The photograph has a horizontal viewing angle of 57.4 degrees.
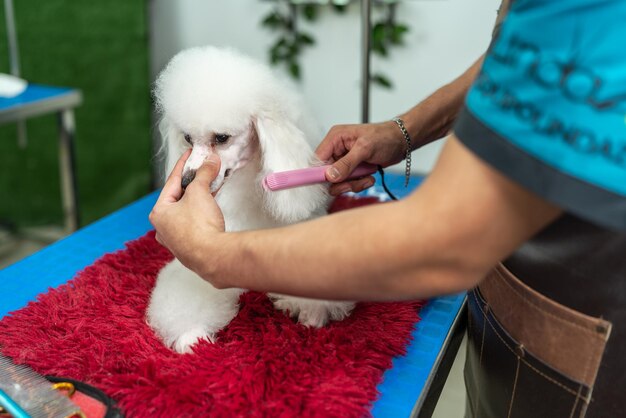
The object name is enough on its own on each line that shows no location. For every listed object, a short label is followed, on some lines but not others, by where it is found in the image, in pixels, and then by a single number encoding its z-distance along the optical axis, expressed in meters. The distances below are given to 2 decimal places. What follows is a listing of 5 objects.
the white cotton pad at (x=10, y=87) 1.58
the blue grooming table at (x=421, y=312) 0.65
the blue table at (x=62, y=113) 1.48
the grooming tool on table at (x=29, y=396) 0.56
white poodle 0.76
